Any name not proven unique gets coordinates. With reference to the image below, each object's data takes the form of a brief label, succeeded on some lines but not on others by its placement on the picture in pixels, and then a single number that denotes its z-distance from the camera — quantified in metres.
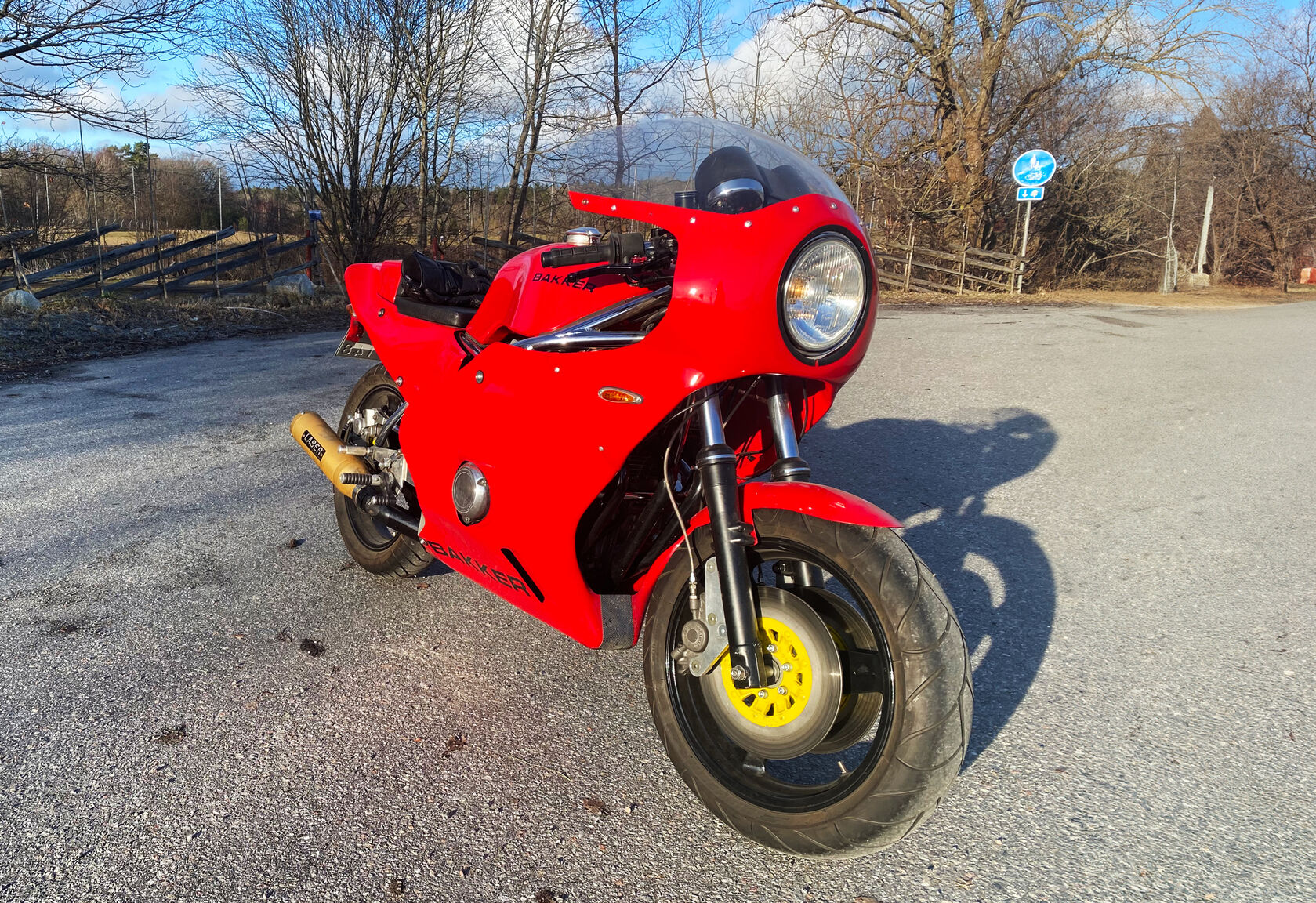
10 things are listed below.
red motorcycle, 2.00
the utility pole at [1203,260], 27.59
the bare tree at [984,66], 21.00
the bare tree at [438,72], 13.25
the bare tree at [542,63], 14.13
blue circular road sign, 20.67
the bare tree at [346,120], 12.58
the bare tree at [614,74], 13.99
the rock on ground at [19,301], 10.48
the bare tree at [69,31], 9.32
